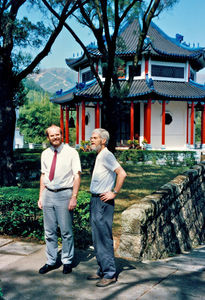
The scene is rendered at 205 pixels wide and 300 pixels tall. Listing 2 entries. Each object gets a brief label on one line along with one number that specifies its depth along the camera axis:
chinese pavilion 23.56
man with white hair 3.70
